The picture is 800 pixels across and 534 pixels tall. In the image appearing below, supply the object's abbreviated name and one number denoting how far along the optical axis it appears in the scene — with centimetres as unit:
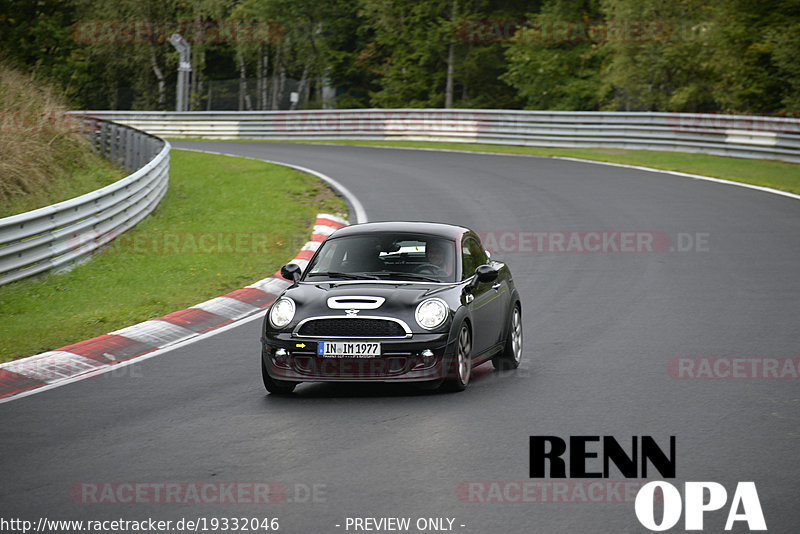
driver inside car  1987
